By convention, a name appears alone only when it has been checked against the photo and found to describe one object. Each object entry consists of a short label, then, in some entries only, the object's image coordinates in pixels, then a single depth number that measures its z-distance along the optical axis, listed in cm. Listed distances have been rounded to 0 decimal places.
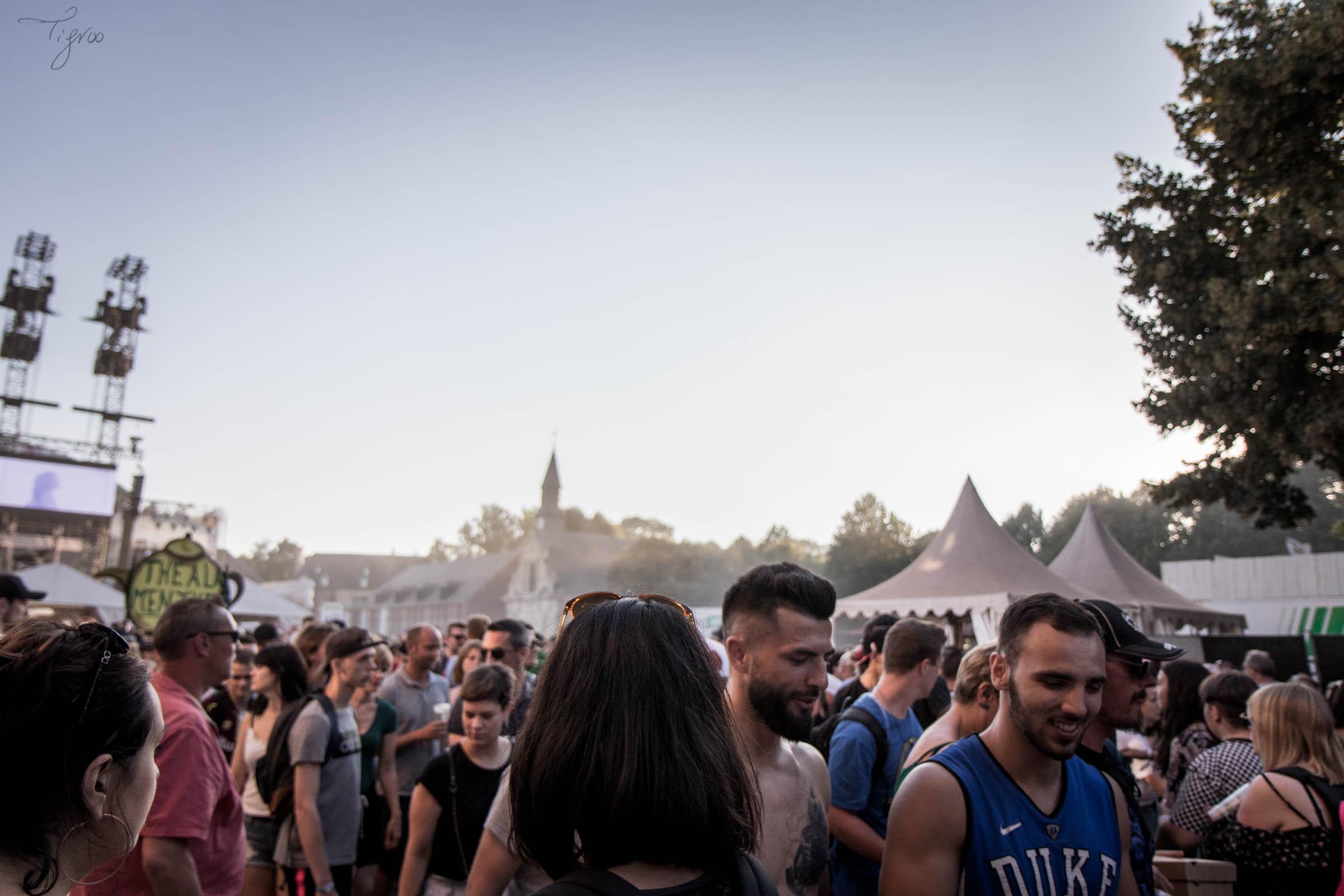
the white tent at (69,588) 1523
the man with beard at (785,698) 264
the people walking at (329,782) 403
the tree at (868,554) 4512
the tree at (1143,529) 4853
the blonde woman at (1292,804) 346
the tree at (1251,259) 1270
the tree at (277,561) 11444
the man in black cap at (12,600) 504
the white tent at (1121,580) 1675
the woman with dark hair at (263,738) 430
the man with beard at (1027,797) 224
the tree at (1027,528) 4159
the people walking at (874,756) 329
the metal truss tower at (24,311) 4300
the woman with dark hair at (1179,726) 538
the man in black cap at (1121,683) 304
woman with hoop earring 145
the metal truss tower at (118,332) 4769
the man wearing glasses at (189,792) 265
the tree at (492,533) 10725
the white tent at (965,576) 1409
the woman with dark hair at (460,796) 348
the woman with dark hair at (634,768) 129
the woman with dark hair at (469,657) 591
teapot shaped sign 777
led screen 3928
